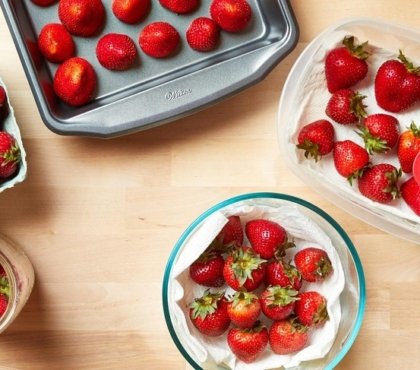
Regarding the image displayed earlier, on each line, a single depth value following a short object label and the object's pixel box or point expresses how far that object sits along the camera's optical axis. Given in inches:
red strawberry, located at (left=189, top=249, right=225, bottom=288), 38.4
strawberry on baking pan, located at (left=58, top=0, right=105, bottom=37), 39.3
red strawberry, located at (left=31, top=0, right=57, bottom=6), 40.2
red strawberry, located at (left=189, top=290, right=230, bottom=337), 38.1
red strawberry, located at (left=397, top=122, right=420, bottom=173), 39.1
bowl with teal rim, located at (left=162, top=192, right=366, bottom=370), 38.0
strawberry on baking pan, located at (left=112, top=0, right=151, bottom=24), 39.8
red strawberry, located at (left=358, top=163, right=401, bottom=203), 38.9
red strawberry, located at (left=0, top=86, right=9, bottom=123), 37.8
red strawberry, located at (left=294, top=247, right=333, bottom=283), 38.1
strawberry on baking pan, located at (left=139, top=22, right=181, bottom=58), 39.9
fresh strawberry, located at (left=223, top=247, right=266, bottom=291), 37.5
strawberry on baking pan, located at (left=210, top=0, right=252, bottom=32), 39.6
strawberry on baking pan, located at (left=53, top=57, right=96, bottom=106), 39.3
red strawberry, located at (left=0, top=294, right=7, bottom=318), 38.1
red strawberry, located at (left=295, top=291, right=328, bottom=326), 38.1
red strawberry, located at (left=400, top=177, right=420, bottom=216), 39.2
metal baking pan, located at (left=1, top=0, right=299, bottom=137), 38.6
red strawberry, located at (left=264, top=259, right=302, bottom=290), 38.4
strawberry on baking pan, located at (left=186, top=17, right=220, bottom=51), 40.0
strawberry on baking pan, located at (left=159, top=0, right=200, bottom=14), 40.3
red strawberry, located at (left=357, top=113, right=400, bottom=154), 39.2
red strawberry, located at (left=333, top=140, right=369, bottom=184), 39.2
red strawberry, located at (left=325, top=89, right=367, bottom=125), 39.5
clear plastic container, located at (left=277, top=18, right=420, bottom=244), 39.4
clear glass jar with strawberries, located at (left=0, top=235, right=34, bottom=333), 37.2
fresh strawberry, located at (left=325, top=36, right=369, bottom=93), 39.1
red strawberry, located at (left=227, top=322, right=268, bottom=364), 38.0
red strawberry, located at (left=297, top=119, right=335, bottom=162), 39.4
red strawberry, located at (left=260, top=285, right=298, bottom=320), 37.7
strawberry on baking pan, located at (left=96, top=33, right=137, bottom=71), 39.8
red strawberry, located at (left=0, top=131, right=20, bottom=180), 37.1
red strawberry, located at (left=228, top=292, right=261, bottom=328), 37.1
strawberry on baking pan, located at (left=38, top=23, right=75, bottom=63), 39.6
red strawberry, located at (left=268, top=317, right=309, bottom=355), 37.9
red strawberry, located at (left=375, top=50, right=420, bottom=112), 38.9
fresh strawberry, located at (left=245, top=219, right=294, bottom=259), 38.3
